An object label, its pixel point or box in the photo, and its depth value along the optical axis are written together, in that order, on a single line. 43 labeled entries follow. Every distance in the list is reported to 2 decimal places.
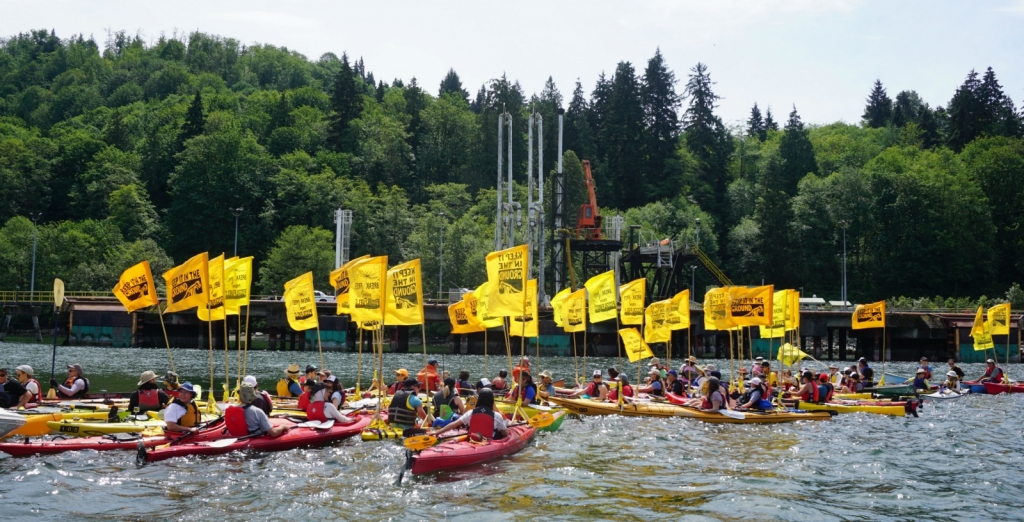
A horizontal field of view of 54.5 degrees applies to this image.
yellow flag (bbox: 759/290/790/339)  39.81
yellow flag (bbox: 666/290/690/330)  35.31
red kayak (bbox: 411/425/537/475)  20.02
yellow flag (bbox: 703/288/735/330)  35.56
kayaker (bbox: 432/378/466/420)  24.00
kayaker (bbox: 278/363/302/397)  30.55
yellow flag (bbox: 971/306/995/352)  48.16
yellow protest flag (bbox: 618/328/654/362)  35.78
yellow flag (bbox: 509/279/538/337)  34.19
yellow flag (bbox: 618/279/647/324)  35.22
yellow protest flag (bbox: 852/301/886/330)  45.19
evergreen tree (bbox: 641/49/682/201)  148.12
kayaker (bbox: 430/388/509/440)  22.08
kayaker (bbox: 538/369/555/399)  32.06
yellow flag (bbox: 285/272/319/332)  30.48
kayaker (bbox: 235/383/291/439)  22.78
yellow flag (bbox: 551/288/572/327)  40.22
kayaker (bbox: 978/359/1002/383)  44.28
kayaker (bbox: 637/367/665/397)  34.50
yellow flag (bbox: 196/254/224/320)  30.08
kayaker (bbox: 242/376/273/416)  23.69
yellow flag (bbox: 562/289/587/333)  34.12
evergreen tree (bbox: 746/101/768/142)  187.38
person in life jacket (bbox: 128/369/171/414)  25.34
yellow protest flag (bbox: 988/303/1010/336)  47.43
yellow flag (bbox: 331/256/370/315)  29.22
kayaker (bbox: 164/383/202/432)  22.52
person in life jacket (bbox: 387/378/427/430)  24.91
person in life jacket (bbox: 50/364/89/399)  28.59
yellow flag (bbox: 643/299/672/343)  35.56
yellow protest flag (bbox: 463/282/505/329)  33.40
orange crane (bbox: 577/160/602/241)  89.94
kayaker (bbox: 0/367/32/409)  24.97
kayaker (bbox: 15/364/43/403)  25.77
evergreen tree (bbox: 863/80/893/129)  187.50
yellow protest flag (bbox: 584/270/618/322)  33.72
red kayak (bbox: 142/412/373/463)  21.58
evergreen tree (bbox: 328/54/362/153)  154.38
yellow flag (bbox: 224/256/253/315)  30.36
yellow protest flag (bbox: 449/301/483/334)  37.12
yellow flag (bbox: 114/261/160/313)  28.38
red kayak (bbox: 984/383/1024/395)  43.38
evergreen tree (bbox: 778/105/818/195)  140.38
